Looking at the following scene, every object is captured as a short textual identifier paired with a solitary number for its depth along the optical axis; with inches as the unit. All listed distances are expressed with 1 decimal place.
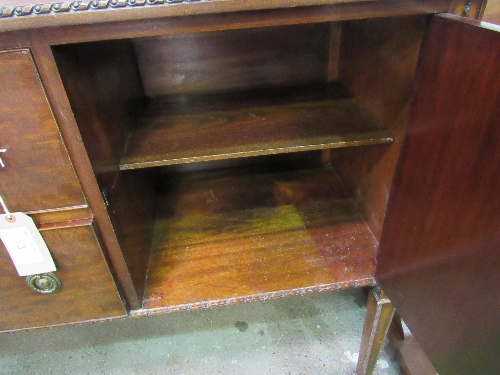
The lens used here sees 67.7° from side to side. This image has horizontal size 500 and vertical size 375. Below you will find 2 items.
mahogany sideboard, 16.7
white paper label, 20.7
